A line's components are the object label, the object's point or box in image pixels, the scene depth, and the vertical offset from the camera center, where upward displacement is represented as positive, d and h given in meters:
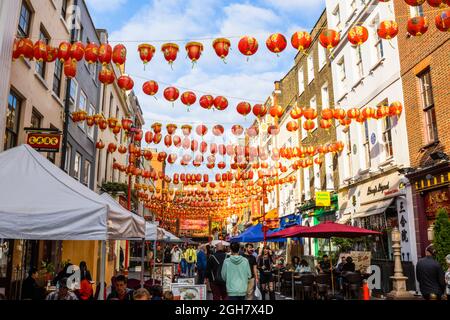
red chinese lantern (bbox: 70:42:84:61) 11.23 +5.39
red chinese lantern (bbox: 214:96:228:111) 13.57 +4.81
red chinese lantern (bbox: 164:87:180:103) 12.99 +4.89
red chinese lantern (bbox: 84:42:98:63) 11.01 +5.23
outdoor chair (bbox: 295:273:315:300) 13.72 -1.22
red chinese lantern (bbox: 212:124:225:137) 17.45 +5.05
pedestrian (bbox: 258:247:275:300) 14.85 -1.13
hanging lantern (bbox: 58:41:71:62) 11.29 +5.43
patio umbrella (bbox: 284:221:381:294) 13.34 +0.55
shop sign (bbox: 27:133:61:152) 12.23 +3.19
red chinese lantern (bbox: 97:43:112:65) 10.98 +5.21
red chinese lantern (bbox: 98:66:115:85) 12.11 +5.07
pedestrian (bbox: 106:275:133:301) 7.57 -0.72
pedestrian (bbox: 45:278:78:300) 6.73 -0.73
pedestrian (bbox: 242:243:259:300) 10.01 -0.71
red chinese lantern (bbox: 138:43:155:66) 10.90 +5.22
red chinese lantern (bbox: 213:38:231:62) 10.64 +5.22
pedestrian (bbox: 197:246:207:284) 14.91 -0.49
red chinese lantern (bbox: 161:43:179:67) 10.90 +5.24
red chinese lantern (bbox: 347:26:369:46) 10.72 +5.50
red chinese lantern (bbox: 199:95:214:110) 13.48 +4.81
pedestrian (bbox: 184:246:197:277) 26.03 -0.54
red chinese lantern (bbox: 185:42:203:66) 10.92 +5.27
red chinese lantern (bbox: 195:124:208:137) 17.31 +5.00
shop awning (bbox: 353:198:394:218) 15.88 +1.62
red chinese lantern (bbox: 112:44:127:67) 10.97 +5.16
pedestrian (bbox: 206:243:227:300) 10.18 -0.56
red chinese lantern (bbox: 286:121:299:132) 16.48 +4.92
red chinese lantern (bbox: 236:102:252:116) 14.19 +4.81
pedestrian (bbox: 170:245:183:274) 28.57 -0.52
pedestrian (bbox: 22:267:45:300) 8.46 -0.81
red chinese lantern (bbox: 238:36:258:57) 10.52 +5.17
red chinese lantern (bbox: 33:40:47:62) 11.16 +5.37
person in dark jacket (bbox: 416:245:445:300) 9.19 -0.70
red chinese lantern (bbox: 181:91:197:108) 13.19 +4.83
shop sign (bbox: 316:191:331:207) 22.32 +2.66
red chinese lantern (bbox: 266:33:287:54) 10.47 +5.22
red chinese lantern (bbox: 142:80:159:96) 12.60 +4.93
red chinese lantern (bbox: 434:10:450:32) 9.26 +5.03
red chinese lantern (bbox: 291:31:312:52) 10.59 +5.34
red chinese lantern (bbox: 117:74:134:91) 12.23 +4.95
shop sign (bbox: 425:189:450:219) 12.72 +1.47
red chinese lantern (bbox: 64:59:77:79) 12.12 +5.34
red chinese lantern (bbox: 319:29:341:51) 10.73 +5.42
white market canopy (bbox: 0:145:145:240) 5.99 +0.66
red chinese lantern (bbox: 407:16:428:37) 9.70 +5.21
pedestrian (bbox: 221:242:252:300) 8.45 -0.52
